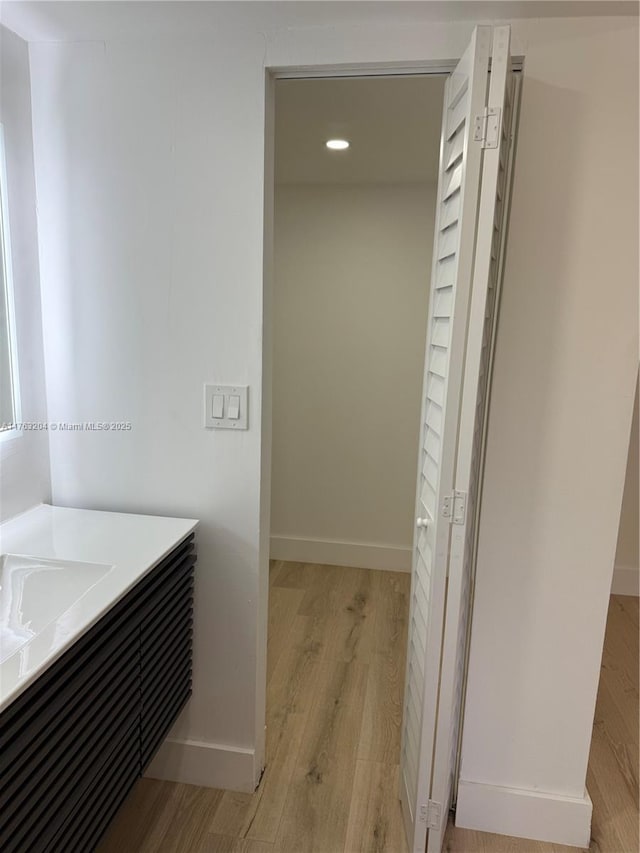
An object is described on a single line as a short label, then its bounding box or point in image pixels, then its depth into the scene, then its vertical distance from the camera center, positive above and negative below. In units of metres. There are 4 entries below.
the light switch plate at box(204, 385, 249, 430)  1.65 -0.23
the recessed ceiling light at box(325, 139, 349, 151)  2.39 +0.77
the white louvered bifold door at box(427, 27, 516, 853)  1.23 -0.21
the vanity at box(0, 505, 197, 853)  1.01 -0.71
